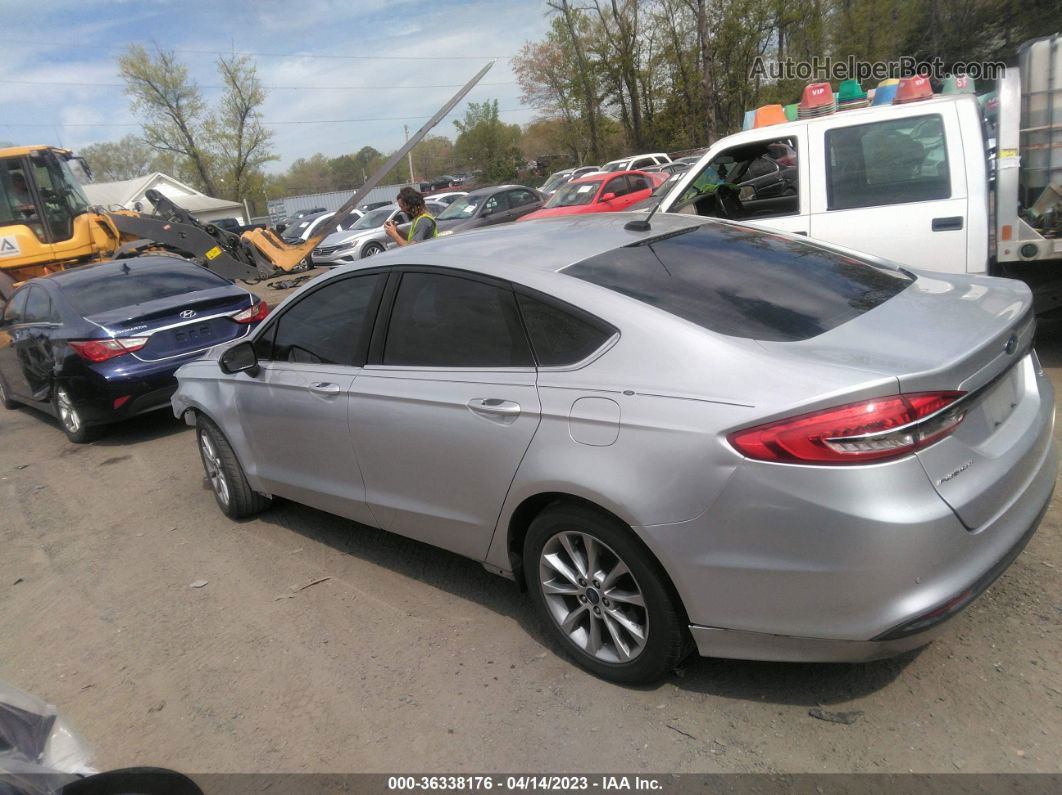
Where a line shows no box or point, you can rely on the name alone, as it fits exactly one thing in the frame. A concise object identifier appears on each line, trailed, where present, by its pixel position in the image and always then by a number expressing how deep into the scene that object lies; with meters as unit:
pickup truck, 5.52
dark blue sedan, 7.01
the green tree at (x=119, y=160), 73.94
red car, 15.59
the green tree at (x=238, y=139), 55.19
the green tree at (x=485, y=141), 58.72
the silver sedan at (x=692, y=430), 2.32
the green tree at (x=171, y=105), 52.66
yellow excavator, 13.59
